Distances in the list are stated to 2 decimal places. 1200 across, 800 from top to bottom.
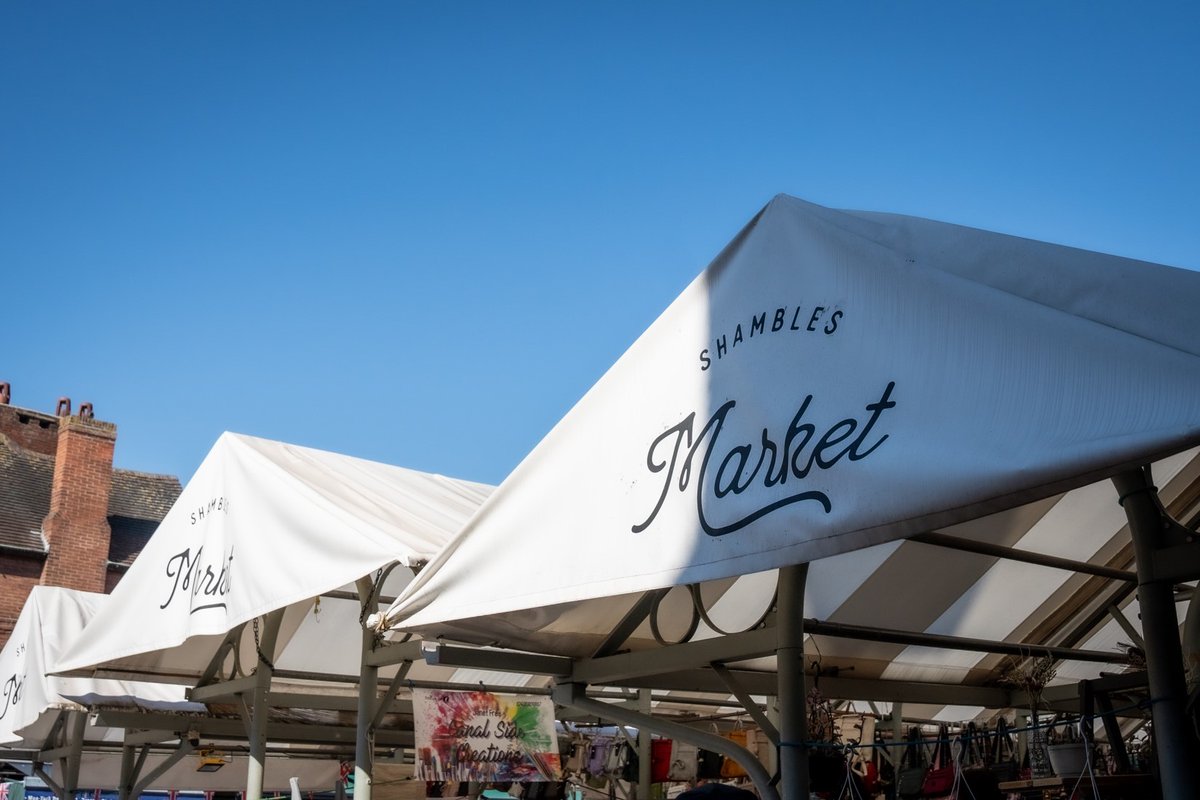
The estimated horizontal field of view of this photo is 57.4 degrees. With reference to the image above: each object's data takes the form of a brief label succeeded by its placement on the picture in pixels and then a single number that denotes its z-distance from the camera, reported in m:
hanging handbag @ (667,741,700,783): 10.34
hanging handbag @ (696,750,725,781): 10.73
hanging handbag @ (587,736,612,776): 10.23
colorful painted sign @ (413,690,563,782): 6.24
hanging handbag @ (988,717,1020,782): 5.48
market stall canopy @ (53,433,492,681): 5.79
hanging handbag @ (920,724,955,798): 4.84
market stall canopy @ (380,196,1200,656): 2.46
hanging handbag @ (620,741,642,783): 10.27
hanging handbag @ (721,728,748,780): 10.88
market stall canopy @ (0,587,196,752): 9.59
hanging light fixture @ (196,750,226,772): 13.91
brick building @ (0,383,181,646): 26.55
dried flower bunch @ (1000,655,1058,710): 6.42
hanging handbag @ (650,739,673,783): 10.30
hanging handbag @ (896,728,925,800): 5.16
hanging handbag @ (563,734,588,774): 10.29
